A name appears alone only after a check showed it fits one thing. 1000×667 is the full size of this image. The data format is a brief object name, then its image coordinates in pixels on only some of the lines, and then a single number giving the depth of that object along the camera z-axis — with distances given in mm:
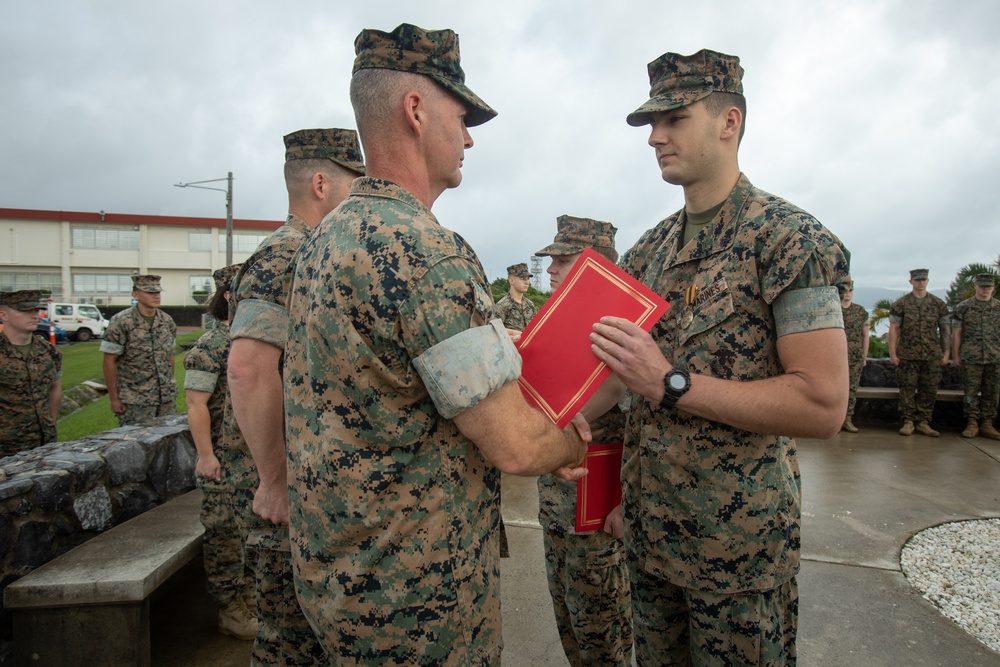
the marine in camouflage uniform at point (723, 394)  1629
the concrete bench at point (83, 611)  2713
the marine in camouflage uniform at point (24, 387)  4926
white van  25266
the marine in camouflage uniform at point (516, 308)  8477
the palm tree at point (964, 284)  11125
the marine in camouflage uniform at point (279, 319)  2117
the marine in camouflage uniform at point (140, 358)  6129
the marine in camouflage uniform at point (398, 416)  1295
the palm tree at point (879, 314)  13635
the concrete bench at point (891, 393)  8406
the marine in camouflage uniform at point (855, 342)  8430
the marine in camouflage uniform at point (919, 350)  8086
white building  36625
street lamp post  17422
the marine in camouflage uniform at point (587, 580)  2480
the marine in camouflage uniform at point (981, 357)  7801
